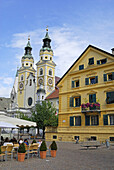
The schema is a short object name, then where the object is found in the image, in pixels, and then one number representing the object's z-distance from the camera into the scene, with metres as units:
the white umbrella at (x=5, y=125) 10.13
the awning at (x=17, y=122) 11.37
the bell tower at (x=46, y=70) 48.12
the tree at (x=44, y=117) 26.97
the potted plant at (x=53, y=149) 9.54
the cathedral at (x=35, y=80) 48.02
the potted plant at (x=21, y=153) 8.29
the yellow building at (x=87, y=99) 18.07
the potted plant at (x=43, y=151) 9.02
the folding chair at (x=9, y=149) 8.61
